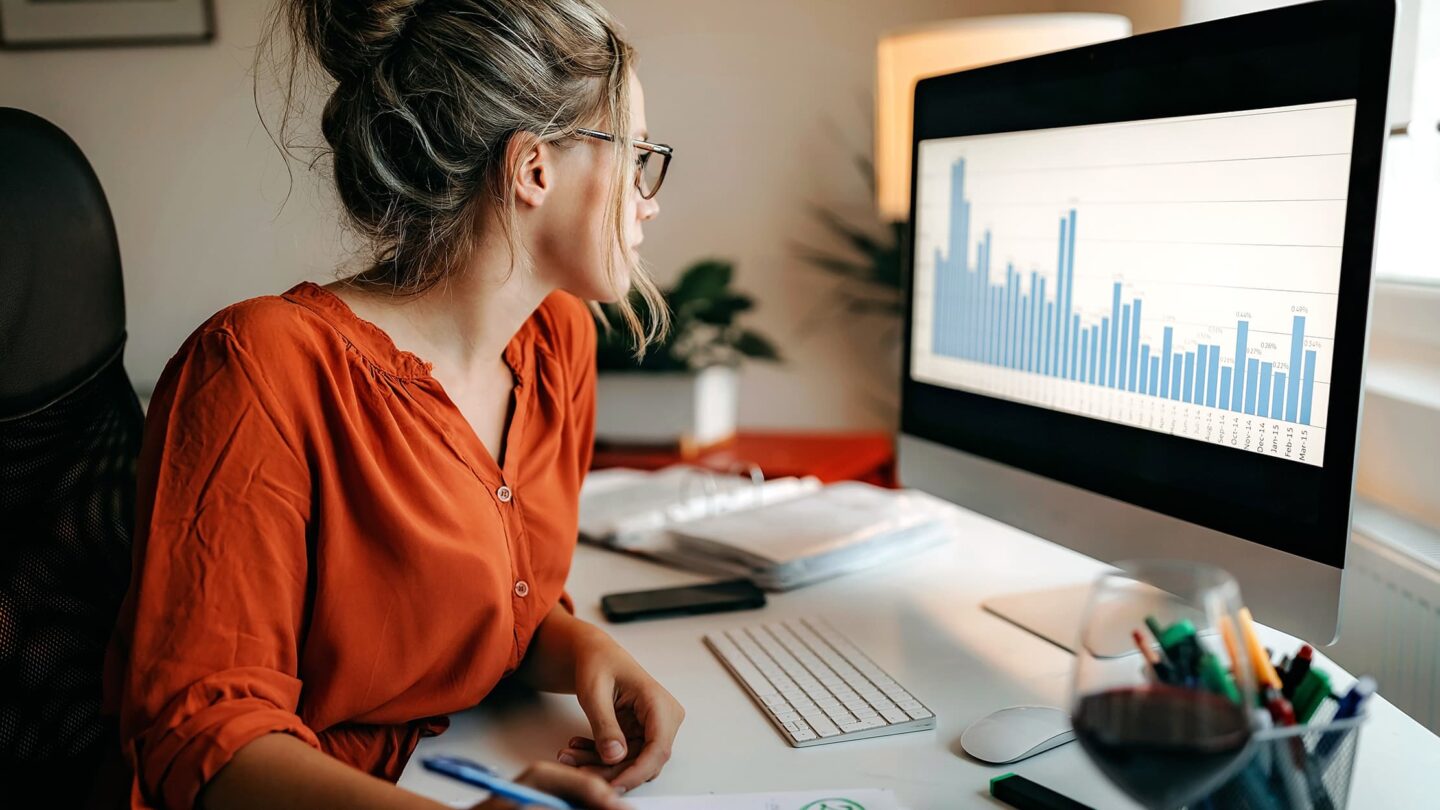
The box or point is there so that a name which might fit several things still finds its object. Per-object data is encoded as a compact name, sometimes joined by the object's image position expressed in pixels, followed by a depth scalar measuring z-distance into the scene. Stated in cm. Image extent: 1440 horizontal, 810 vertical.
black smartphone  107
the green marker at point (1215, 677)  50
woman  70
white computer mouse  77
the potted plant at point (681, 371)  203
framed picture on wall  243
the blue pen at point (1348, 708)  55
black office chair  90
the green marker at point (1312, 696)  56
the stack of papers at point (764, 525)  118
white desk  74
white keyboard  81
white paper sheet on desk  70
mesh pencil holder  53
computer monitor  77
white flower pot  205
